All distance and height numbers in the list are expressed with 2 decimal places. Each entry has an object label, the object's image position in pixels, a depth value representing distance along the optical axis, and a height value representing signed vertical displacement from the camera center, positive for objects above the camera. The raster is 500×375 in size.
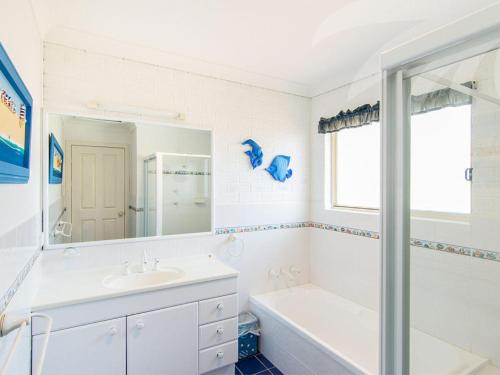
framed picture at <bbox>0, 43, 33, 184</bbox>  0.81 +0.21
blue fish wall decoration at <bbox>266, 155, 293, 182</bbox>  2.74 +0.19
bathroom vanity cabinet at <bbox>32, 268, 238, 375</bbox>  1.51 -0.84
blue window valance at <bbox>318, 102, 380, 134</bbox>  2.32 +0.60
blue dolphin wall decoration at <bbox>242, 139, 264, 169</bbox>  2.61 +0.32
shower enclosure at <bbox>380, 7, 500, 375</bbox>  0.83 +0.03
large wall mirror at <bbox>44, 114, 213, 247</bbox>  1.92 +0.06
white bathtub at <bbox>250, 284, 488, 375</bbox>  1.77 -1.08
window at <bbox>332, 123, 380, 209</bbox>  2.50 +0.20
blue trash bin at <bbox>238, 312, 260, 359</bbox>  2.39 -1.23
